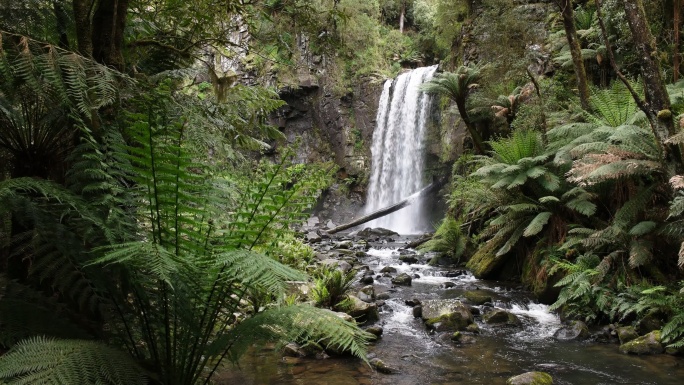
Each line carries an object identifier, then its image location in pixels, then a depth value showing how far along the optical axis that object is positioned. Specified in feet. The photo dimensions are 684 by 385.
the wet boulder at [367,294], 20.75
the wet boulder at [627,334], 14.87
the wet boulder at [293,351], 13.46
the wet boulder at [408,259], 31.68
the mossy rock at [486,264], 25.26
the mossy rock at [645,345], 13.87
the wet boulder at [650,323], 14.70
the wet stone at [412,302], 20.26
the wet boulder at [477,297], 20.60
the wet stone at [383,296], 21.66
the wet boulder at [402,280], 24.90
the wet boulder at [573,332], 16.06
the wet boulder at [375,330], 16.31
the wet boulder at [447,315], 17.31
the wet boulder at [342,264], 26.71
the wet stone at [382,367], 12.94
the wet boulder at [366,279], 25.16
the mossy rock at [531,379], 11.63
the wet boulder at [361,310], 17.80
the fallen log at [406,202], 40.09
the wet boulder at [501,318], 18.03
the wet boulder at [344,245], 37.76
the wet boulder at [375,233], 46.65
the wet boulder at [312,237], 42.04
